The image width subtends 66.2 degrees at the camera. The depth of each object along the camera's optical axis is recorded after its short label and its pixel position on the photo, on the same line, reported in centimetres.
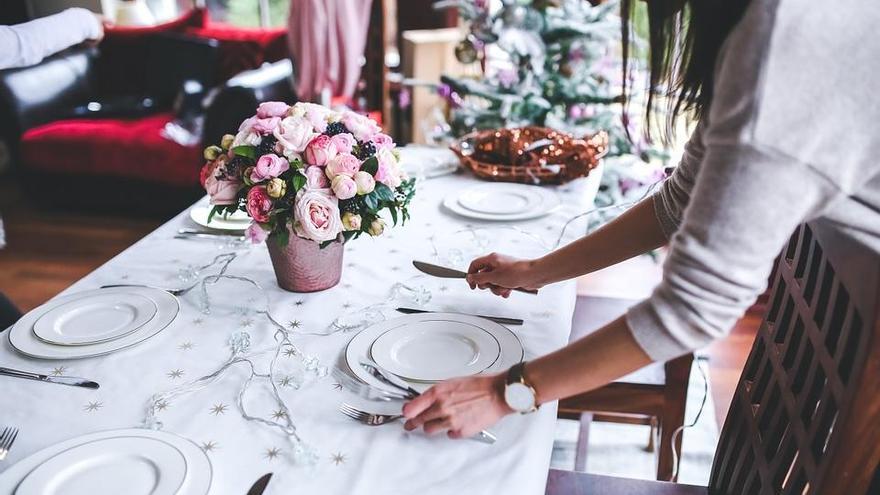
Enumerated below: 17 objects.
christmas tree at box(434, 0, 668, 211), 251
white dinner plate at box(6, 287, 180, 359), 92
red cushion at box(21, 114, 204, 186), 345
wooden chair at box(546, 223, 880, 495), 69
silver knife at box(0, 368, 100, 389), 86
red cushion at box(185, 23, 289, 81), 394
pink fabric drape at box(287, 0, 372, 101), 336
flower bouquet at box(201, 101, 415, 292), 98
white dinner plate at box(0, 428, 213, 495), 67
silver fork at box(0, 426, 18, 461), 75
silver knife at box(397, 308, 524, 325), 100
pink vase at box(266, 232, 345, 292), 107
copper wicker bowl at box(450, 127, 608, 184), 155
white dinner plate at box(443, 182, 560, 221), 138
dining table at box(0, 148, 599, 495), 72
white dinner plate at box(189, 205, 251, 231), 136
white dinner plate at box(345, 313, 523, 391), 86
